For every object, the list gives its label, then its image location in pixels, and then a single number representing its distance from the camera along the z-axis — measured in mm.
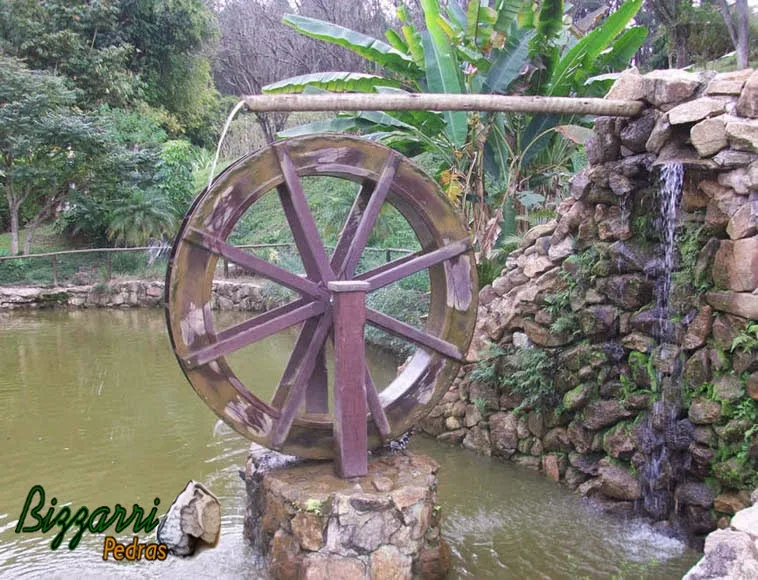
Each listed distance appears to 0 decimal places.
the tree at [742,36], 13258
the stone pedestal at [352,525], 3705
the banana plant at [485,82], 7414
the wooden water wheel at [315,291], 4012
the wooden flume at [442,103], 4078
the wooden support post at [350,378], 3957
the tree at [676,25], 15500
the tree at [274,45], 19016
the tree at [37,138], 13297
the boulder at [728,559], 2502
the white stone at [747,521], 2775
